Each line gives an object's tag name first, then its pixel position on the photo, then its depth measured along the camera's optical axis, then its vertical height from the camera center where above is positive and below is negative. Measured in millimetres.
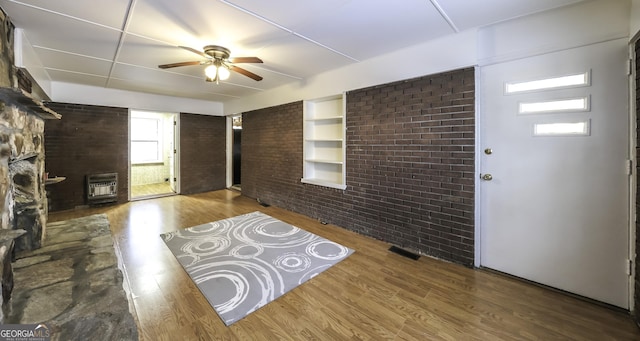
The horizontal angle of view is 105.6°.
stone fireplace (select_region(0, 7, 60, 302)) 1821 +31
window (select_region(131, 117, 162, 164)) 7254 +716
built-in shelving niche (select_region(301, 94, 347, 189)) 4109 +400
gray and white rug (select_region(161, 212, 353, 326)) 2014 -1033
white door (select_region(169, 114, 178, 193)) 5996 +200
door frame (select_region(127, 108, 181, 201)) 5883 +418
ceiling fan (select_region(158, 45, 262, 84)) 2739 +1192
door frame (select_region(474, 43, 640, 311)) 1769 -76
